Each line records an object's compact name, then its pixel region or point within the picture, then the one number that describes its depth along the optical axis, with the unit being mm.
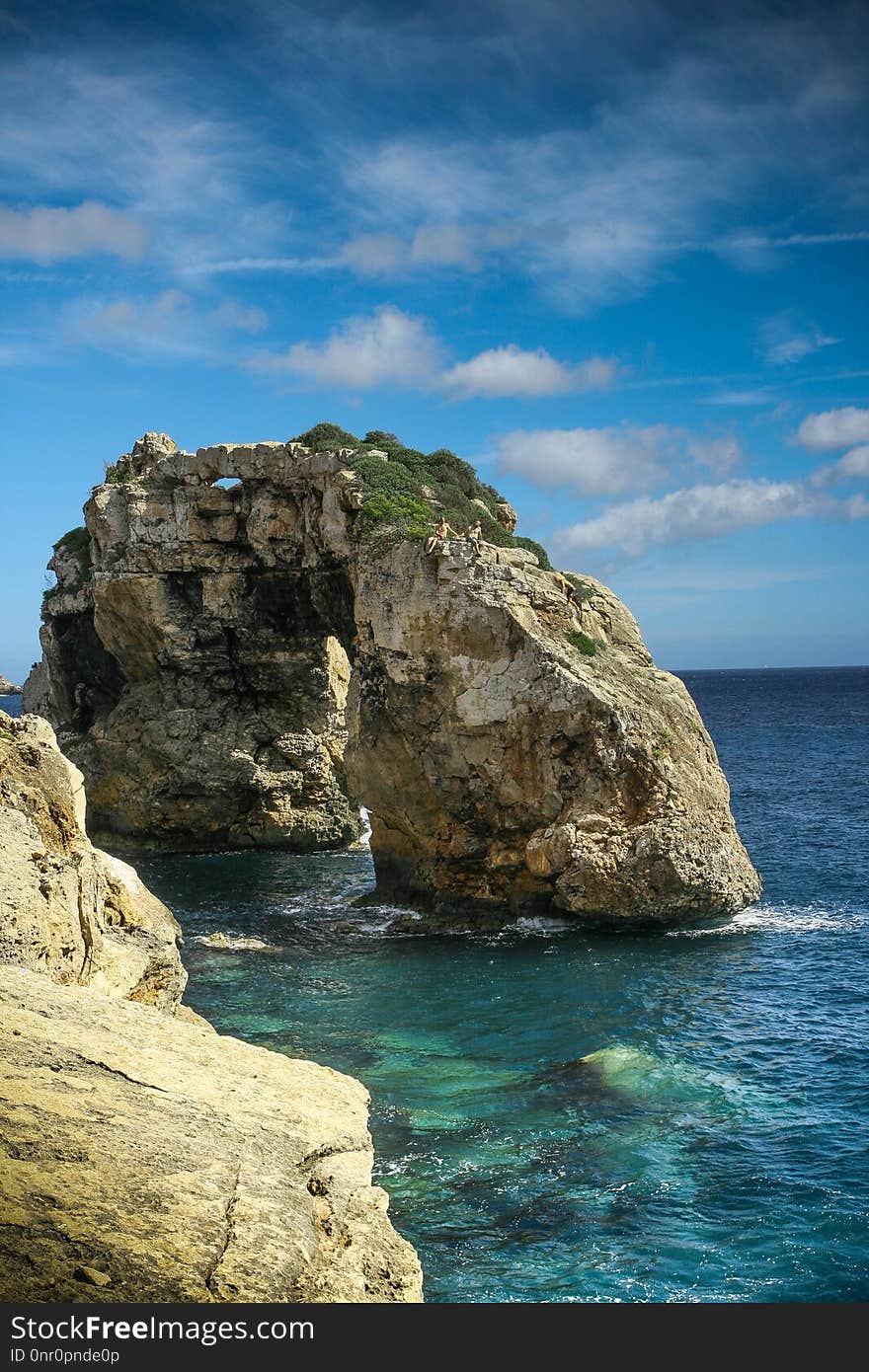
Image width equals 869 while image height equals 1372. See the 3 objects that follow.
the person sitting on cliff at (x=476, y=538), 34250
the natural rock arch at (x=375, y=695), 32562
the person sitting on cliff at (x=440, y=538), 34219
